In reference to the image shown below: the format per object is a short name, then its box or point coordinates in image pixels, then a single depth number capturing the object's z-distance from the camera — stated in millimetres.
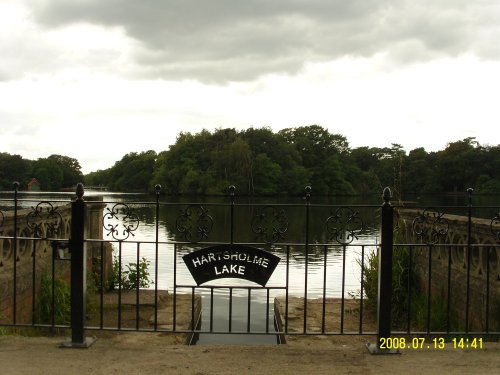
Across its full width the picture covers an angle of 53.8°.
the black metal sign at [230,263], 4406
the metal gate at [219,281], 4297
